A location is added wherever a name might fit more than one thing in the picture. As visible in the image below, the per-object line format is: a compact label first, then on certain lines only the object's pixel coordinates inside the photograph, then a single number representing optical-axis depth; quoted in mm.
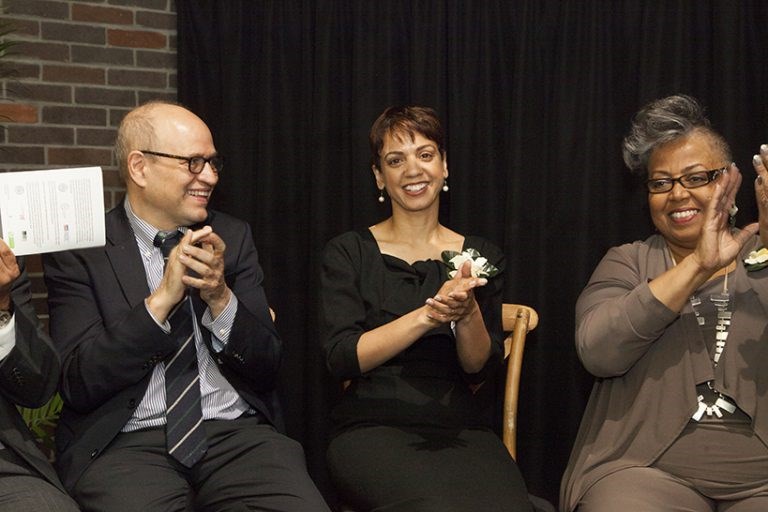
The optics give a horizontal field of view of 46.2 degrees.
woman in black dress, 2256
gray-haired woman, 2221
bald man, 2195
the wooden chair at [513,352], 2643
